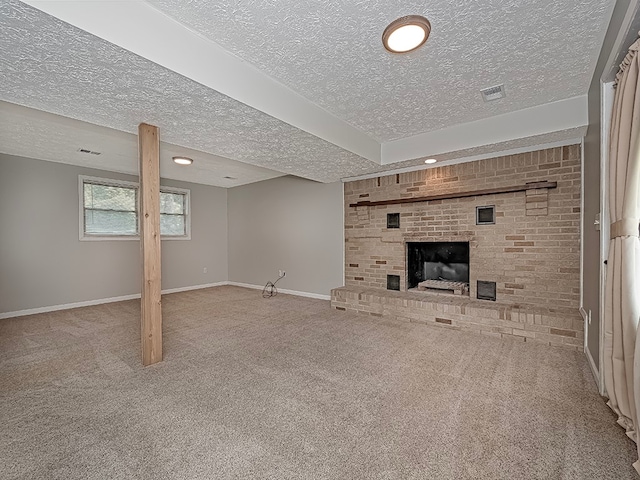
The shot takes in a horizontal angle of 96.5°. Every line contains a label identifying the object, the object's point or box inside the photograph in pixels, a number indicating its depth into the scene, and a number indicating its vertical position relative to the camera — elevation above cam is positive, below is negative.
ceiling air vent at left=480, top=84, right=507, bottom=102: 2.53 +1.32
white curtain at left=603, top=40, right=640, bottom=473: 1.49 -0.08
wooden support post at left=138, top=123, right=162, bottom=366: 2.57 -0.02
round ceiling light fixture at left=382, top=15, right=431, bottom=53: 1.70 +1.29
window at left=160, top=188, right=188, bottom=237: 6.13 +0.61
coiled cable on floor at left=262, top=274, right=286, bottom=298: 5.82 -1.07
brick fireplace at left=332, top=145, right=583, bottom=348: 3.23 -0.09
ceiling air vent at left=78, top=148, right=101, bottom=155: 4.05 +1.30
